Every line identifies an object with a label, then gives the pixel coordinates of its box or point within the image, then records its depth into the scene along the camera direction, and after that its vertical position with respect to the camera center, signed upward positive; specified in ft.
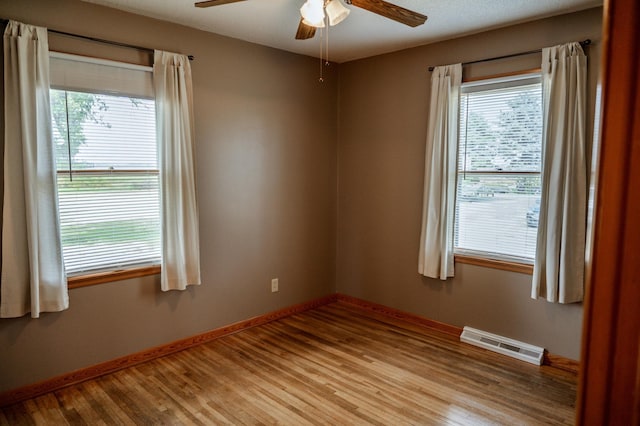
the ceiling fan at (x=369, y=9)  7.30 +3.02
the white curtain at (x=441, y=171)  11.90 +0.17
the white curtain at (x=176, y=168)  10.39 +0.17
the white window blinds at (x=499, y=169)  10.80 +0.24
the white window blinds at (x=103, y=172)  9.30 +0.04
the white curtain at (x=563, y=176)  9.75 +0.06
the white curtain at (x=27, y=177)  8.39 -0.08
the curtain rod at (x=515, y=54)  9.67 +3.17
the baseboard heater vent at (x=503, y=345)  10.84 -4.54
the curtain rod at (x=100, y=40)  8.90 +3.03
